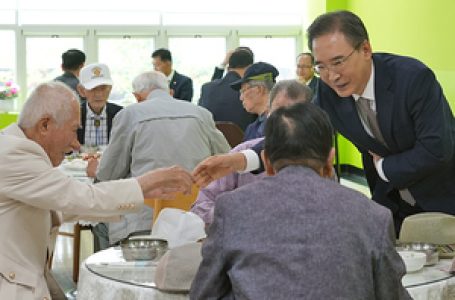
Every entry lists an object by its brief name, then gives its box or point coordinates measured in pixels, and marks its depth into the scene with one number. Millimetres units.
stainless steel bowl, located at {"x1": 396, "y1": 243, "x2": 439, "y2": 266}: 2553
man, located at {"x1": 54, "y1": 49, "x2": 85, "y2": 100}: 7859
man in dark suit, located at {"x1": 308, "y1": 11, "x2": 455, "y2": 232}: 2740
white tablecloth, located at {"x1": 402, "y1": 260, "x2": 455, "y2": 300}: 2316
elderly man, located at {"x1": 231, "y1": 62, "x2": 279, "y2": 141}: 5074
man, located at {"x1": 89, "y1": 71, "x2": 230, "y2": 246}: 4320
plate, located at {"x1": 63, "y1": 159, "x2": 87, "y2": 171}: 5129
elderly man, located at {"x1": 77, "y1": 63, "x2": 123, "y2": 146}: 5895
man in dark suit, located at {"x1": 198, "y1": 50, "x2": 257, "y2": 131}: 6660
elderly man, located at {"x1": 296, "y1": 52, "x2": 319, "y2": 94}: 8586
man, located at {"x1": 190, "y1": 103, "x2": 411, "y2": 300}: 1690
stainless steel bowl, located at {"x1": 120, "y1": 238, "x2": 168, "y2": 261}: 2643
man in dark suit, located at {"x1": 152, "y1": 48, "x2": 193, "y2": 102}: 8914
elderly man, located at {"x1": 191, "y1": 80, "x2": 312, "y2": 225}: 3533
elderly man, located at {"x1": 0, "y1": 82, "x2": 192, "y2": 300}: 2479
